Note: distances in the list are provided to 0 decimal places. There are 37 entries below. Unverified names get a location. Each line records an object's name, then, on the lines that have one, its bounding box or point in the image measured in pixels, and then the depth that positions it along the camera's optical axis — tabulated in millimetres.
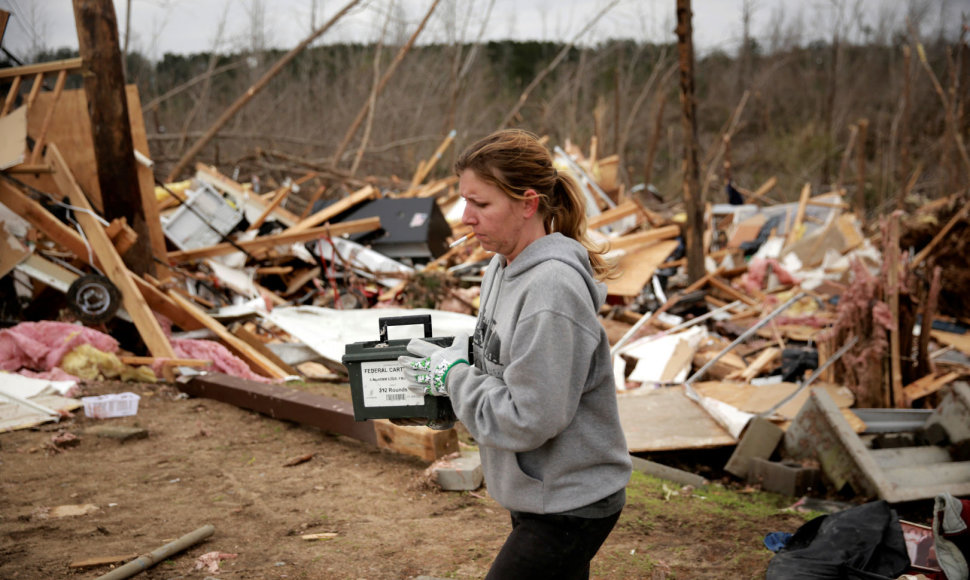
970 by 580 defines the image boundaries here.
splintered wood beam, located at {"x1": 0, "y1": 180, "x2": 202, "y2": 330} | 6773
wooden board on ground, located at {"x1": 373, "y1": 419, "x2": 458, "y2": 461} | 4723
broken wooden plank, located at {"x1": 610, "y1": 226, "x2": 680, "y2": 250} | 11055
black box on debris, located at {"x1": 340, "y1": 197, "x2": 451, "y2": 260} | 10812
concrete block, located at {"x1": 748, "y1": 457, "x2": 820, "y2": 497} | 5293
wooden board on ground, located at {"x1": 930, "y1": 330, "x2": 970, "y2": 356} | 8500
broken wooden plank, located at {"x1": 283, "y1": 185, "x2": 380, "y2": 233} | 10939
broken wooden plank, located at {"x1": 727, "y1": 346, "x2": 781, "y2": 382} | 7871
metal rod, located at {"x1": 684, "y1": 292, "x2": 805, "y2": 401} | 6660
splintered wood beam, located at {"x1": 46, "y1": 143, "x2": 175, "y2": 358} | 6883
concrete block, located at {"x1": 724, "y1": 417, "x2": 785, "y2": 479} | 5703
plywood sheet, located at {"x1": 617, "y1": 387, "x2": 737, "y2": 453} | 5816
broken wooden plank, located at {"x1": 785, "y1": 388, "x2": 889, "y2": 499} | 4977
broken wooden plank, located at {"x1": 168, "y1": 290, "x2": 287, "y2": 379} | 7152
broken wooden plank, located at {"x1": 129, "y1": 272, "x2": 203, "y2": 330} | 7266
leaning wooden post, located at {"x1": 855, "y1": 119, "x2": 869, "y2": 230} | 16844
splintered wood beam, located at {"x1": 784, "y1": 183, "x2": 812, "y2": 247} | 13327
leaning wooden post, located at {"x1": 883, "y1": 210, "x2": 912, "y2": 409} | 6281
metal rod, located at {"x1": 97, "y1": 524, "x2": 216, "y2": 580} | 3168
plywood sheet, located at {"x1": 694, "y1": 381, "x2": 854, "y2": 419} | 6341
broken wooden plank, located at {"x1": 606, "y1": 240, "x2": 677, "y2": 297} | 10117
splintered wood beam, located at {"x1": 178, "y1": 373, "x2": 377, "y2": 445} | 5172
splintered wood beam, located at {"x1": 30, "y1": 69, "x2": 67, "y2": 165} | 7172
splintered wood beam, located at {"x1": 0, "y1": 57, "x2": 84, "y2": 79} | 7148
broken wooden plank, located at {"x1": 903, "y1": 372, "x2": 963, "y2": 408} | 6527
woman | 1753
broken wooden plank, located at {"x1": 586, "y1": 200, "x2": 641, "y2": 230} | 11562
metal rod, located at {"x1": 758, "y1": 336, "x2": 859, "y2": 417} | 6498
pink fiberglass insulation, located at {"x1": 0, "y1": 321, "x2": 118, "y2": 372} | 6383
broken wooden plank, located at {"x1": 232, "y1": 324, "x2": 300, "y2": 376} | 7398
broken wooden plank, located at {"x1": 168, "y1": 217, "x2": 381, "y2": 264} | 9476
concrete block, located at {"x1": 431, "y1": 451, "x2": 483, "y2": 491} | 4477
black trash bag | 3658
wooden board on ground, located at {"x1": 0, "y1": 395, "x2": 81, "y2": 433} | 5280
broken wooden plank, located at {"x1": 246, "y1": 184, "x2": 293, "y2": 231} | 10766
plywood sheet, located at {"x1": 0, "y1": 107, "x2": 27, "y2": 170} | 6738
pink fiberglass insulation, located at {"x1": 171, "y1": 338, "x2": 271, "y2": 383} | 6926
